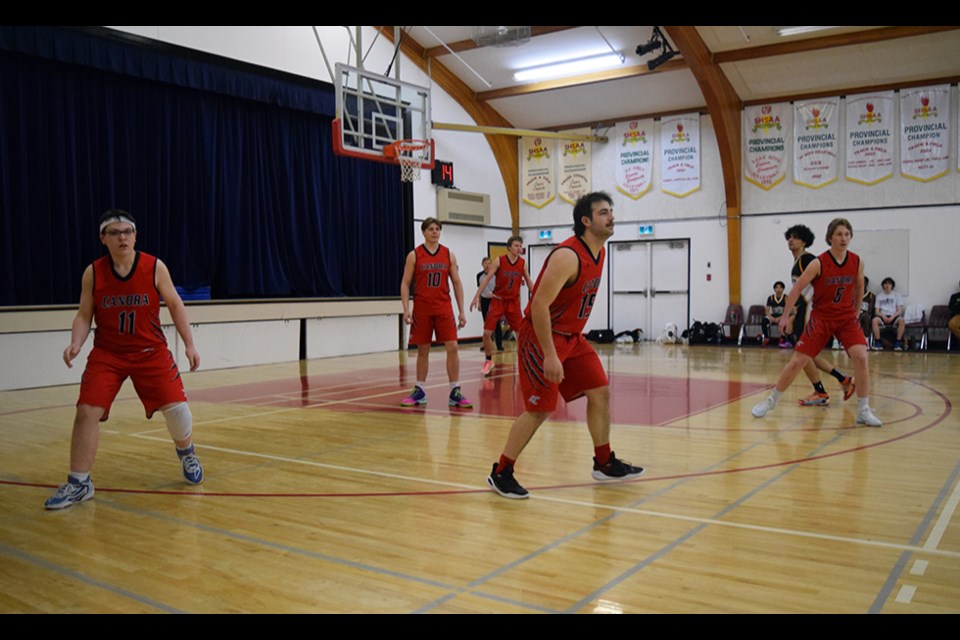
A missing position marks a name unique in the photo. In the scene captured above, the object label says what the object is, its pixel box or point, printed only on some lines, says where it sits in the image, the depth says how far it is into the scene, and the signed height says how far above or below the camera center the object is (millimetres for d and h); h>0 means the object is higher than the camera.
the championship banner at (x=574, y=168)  20297 +3075
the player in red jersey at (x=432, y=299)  8188 -110
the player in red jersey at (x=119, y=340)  4742 -305
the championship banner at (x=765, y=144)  17609 +3180
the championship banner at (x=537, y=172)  20859 +3087
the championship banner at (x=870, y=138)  16453 +3102
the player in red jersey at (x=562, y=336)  4492 -285
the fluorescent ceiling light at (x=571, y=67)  17188 +4932
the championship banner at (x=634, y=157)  19297 +3195
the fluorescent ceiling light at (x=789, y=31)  14832 +4802
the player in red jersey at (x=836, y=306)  6930 -184
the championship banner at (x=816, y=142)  17031 +3117
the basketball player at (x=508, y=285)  10641 +39
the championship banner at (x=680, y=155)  18641 +3137
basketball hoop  12531 +2192
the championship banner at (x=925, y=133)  15875 +3090
